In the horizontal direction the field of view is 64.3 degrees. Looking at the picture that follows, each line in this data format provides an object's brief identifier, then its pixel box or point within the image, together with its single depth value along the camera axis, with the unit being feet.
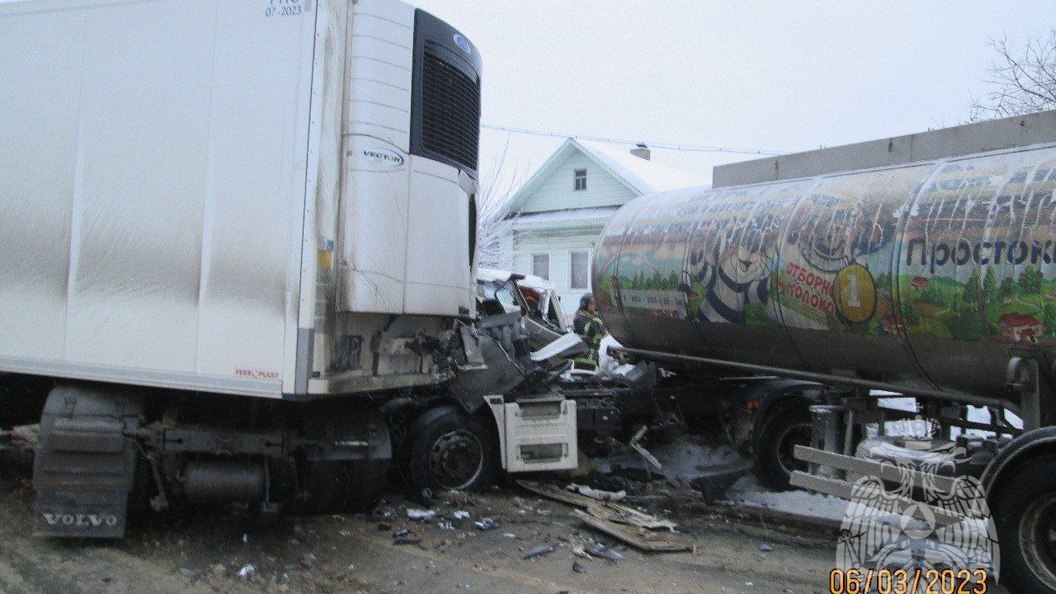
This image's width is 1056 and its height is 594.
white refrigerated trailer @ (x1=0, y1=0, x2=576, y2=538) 17.75
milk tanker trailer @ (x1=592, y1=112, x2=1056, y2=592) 17.06
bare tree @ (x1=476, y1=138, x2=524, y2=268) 88.07
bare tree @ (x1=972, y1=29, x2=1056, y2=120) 47.91
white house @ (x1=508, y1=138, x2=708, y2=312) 80.64
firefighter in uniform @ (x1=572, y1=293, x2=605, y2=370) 35.50
